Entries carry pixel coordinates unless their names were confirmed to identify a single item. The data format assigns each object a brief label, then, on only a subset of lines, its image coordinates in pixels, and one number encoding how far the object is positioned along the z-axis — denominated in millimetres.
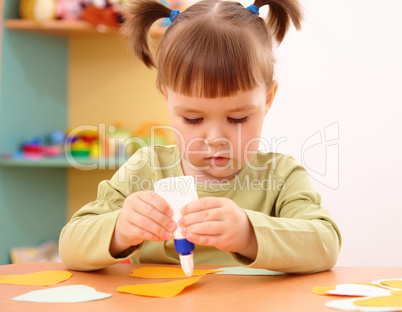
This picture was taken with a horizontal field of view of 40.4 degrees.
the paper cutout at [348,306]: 514
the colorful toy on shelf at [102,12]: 1978
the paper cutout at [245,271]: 725
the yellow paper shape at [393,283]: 638
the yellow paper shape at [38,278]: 683
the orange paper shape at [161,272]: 715
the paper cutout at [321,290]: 598
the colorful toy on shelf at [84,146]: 2016
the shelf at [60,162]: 1981
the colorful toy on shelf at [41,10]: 2006
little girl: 686
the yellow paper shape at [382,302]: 531
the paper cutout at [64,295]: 581
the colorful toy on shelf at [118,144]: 2029
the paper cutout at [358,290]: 585
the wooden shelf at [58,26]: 2010
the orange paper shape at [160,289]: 596
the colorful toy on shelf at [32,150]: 2049
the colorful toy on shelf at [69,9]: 2018
